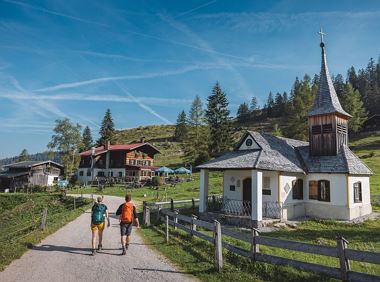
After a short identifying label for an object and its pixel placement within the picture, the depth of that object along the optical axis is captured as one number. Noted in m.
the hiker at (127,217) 11.58
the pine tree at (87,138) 105.96
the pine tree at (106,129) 87.44
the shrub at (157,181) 45.14
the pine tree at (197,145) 55.75
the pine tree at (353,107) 70.47
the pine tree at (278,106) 127.78
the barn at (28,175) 56.69
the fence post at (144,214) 18.80
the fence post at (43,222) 16.28
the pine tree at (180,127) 106.76
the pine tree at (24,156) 100.06
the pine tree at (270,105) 130.85
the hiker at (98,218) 11.20
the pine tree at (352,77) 114.46
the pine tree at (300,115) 58.34
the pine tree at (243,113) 136.38
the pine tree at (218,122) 60.62
